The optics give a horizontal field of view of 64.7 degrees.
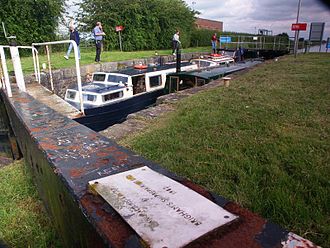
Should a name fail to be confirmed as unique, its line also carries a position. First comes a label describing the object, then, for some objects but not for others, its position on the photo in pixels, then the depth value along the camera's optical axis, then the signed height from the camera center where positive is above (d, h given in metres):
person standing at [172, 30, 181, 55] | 19.12 +0.40
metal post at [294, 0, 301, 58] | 17.50 +0.26
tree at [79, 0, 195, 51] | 20.98 +2.26
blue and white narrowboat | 8.70 -1.67
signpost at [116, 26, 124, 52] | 18.85 +1.30
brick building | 52.83 +4.39
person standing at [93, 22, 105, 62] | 12.43 +0.46
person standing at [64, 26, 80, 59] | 10.86 +0.54
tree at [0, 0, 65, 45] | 14.94 +1.74
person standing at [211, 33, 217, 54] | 23.23 +0.17
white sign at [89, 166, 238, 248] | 0.87 -0.61
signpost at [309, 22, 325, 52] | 21.52 +0.95
